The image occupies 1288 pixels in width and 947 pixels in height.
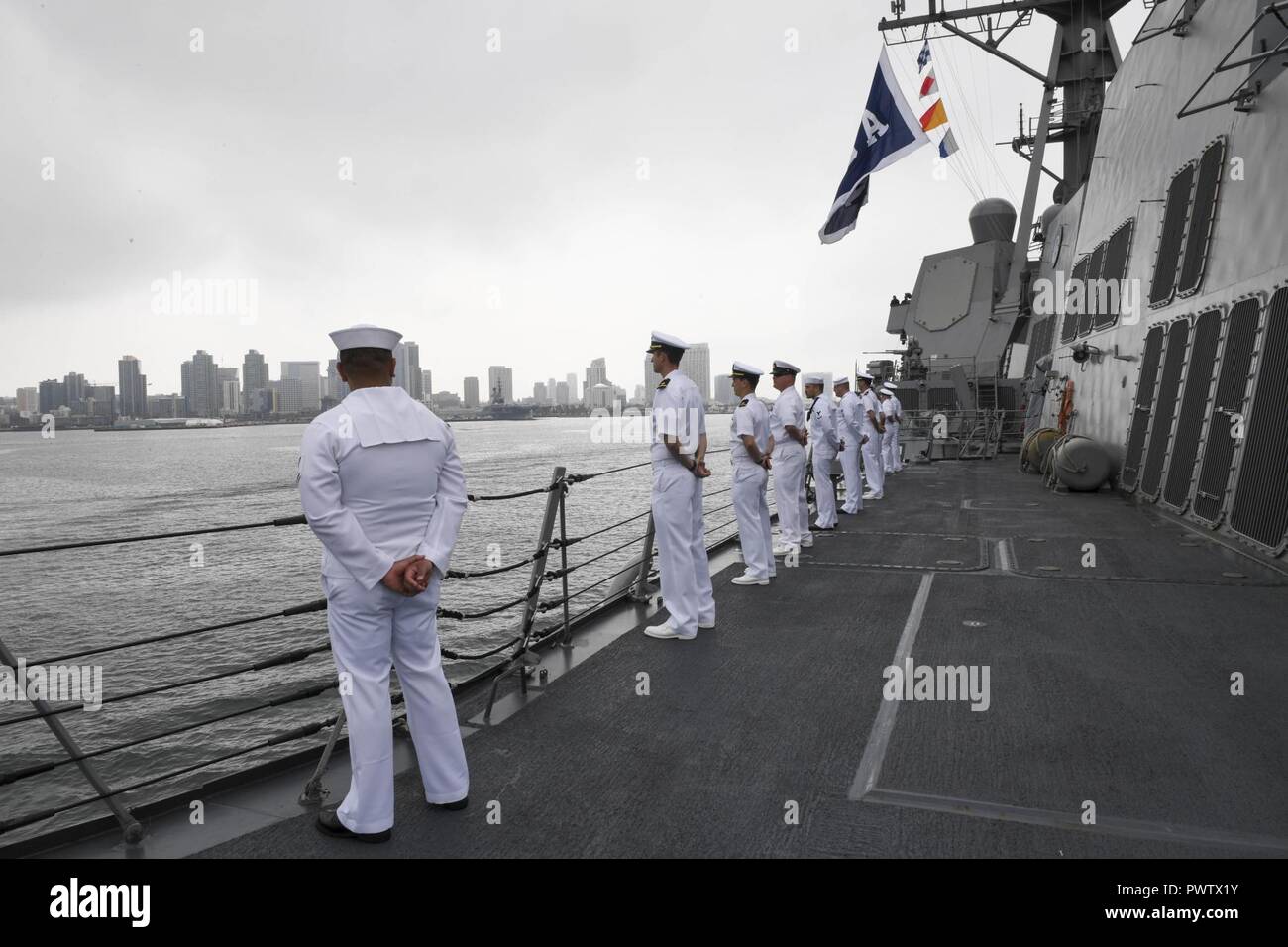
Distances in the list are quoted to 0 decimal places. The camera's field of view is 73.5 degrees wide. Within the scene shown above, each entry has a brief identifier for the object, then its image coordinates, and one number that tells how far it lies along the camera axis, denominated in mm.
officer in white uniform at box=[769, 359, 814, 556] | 7441
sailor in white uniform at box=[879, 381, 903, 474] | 14914
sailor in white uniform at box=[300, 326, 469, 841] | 2545
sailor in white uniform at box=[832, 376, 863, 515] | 10500
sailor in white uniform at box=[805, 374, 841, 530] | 9484
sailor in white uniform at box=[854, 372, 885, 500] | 11797
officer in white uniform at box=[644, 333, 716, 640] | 4926
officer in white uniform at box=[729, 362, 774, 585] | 6270
